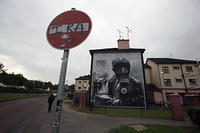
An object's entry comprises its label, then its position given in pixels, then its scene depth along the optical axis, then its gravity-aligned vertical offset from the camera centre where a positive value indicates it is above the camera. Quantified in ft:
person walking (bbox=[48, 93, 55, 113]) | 32.37 -3.57
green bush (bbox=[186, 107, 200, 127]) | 16.99 -4.13
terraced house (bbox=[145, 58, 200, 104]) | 69.21 +8.87
